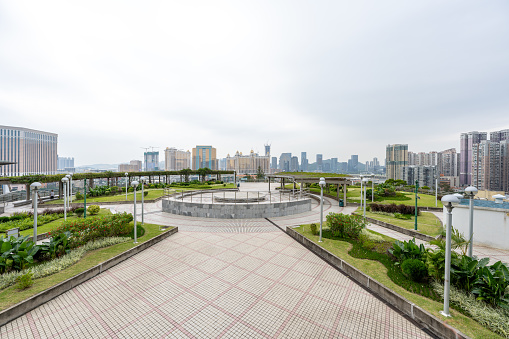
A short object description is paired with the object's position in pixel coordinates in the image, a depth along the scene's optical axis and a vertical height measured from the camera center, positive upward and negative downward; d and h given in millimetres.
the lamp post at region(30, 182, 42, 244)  7413 -1127
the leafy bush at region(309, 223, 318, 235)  10344 -3282
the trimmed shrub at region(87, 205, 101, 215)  14852 -3404
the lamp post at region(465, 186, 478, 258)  6265 -741
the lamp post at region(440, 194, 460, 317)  4429 -1904
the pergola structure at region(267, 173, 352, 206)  19125 -1153
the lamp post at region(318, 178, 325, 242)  8805 -629
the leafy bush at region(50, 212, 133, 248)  8021 -2806
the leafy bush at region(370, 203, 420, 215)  15258 -3229
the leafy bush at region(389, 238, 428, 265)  6281 -2760
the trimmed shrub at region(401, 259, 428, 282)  5752 -3018
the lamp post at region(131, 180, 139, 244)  8742 -862
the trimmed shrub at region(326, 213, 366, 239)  9812 -2909
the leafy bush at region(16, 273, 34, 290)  5320 -3246
